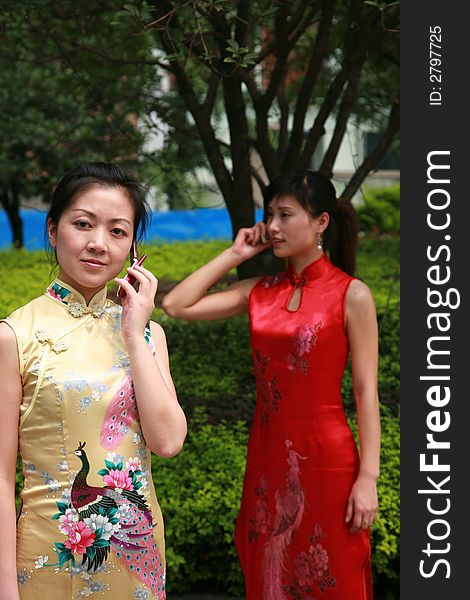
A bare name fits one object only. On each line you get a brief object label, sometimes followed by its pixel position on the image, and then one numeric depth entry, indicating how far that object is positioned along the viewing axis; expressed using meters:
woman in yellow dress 2.07
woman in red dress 2.93
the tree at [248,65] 4.60
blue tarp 14.16
